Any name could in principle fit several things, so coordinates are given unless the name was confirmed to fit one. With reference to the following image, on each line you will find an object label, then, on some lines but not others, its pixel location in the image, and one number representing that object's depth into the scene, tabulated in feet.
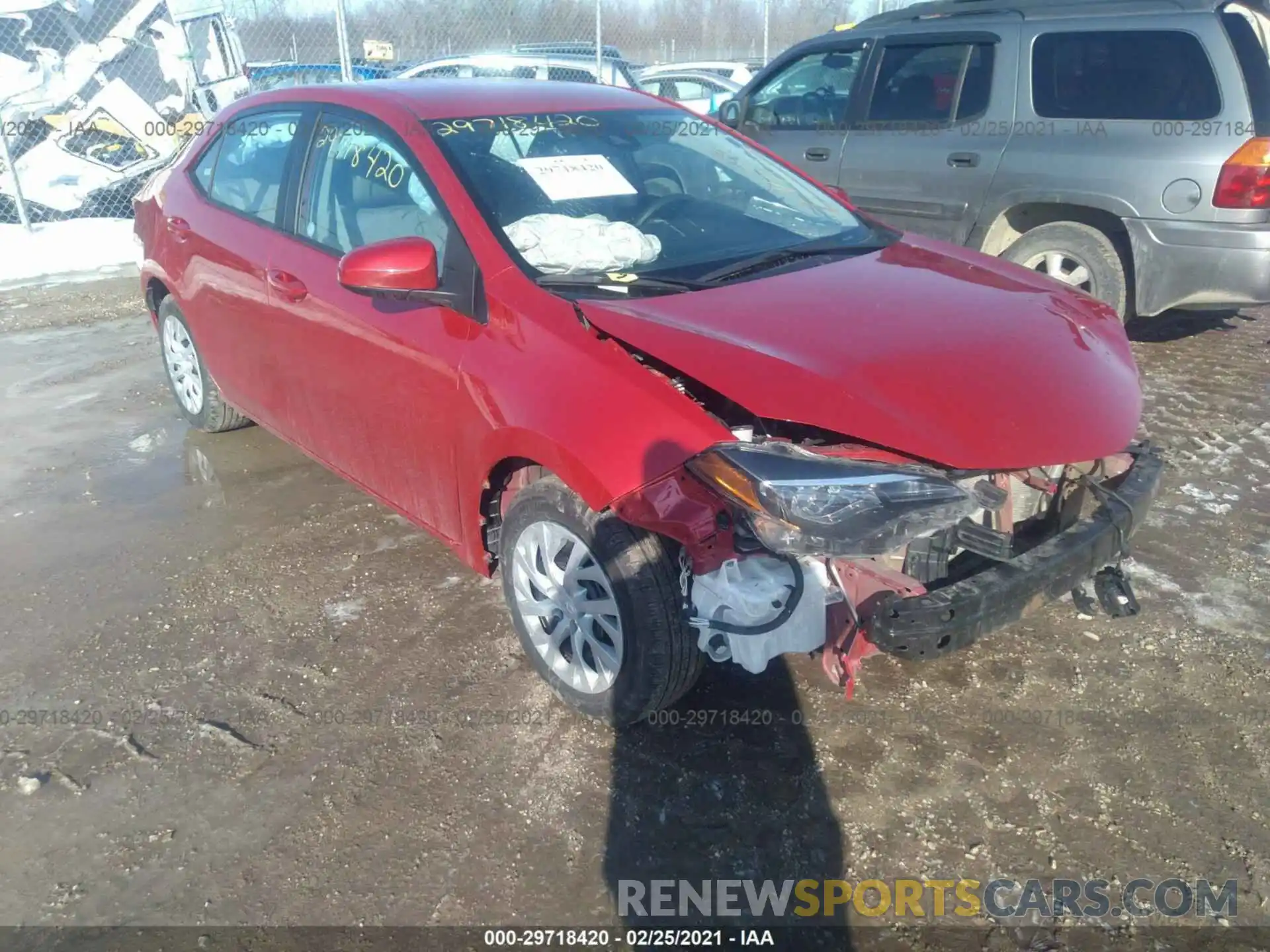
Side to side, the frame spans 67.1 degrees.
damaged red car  7.73
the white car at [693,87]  45.21
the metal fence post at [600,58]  36.65
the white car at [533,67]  40.16
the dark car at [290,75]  42.19
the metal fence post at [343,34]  31.12
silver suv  16.38
